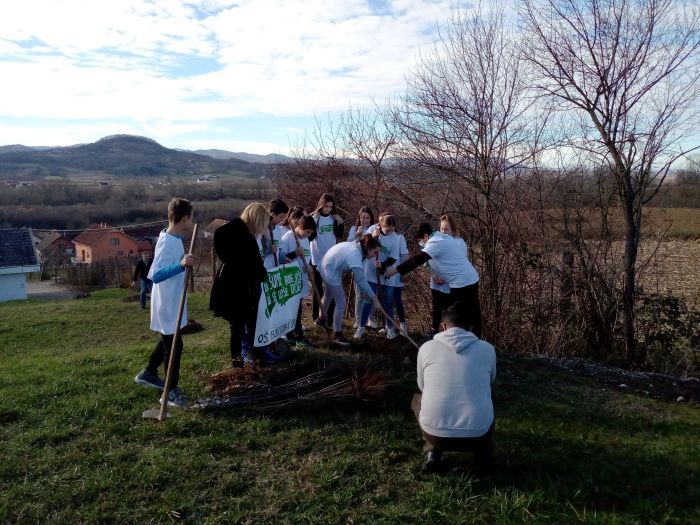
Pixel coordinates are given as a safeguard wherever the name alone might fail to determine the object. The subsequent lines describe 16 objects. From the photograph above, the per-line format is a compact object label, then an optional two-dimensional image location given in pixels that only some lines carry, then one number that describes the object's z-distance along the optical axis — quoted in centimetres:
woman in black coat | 586
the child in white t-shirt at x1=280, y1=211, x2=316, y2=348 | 741
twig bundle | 531
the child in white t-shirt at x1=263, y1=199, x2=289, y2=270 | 688
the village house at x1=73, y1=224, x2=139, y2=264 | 5544
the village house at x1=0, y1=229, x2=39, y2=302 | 3200
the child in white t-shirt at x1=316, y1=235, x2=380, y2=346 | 705
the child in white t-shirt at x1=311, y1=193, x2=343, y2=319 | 829
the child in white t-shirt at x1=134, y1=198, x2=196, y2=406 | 520
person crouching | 395
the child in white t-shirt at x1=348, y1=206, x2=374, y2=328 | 780
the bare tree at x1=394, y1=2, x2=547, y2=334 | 933
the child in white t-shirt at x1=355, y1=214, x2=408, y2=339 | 767
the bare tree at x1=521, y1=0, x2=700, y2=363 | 861
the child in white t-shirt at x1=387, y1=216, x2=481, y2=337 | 673
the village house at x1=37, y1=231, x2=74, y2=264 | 5931
